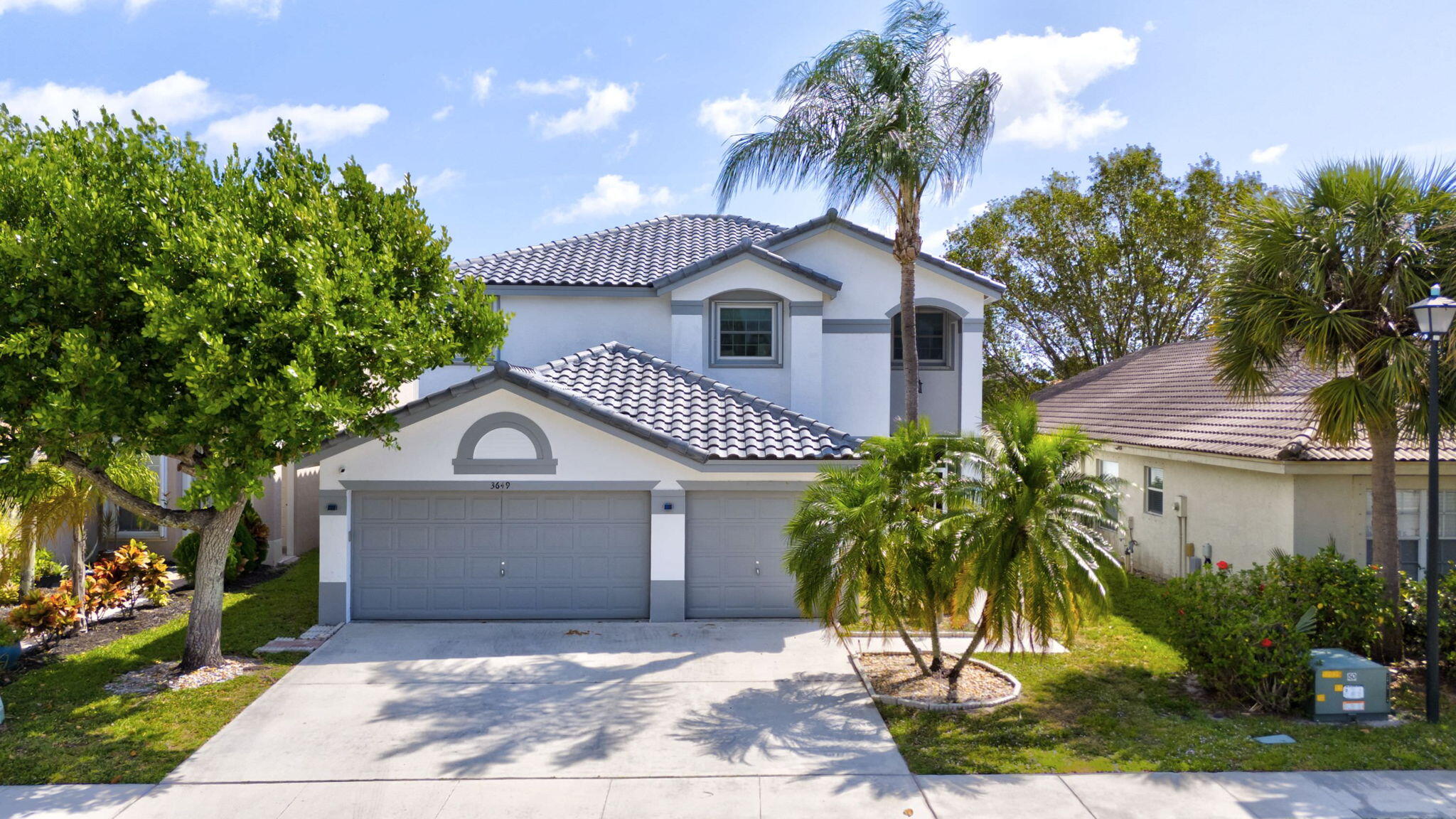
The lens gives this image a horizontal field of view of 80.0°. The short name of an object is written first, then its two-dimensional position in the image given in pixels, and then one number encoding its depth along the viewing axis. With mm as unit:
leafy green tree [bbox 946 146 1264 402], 28500
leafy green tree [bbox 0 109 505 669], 8523
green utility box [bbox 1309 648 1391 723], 9016
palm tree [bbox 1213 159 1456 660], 10161
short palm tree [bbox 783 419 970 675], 9383
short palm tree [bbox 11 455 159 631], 11500
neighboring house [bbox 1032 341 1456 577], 12375
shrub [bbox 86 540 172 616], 12805
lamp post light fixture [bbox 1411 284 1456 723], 8836
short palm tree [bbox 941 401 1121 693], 8812
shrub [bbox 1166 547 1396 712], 9242
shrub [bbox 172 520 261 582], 15156
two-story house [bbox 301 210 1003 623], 12648
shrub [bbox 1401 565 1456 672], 9969
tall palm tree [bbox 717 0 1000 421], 14242
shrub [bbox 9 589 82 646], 10992
